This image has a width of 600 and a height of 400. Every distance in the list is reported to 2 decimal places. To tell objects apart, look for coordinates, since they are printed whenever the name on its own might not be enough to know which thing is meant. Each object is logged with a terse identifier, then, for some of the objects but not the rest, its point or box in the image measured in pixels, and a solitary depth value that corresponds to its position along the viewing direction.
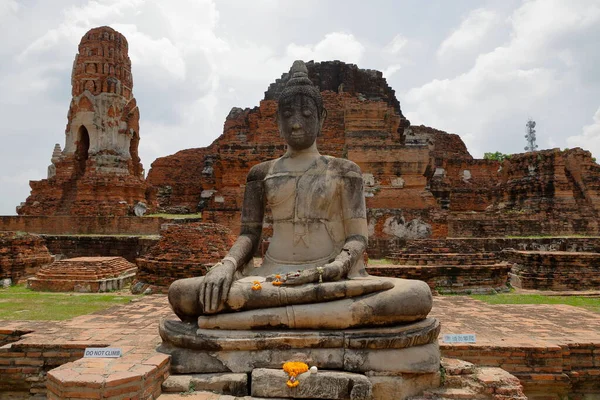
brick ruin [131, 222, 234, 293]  9.03
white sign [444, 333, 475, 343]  4.47
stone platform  3.22
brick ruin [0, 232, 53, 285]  10.48
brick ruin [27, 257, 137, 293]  9.33
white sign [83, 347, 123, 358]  3.60
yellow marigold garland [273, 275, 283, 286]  3.70
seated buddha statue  3.54
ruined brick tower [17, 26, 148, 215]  18.81
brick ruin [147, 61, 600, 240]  13.17
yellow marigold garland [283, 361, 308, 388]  3.22
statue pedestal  3.37
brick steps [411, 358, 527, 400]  3.39
